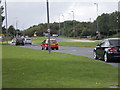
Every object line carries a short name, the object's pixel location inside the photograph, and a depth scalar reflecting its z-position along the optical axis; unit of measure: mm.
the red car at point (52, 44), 40344
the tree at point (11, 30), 165162
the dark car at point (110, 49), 18875
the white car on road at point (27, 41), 68431
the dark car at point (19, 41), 62906
